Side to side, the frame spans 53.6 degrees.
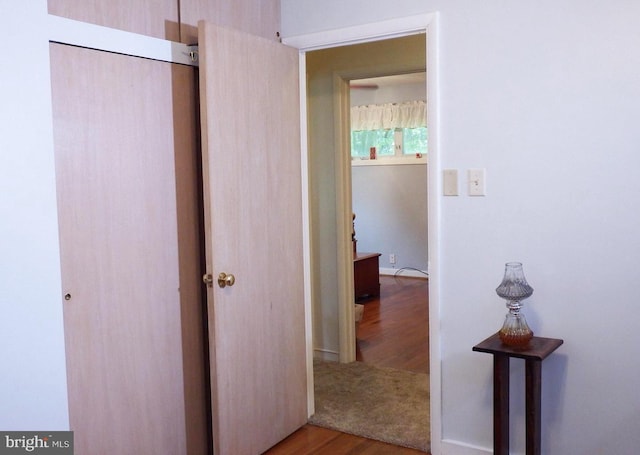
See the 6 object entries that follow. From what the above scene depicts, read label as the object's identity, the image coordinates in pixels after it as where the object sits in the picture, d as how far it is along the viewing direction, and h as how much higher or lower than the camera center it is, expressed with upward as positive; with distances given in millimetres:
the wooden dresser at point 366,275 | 6059 -901
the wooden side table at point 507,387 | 2317 -770
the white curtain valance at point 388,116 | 7383 +800
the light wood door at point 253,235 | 2506 -214
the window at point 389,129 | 7398 +639
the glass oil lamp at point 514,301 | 2354 -455
